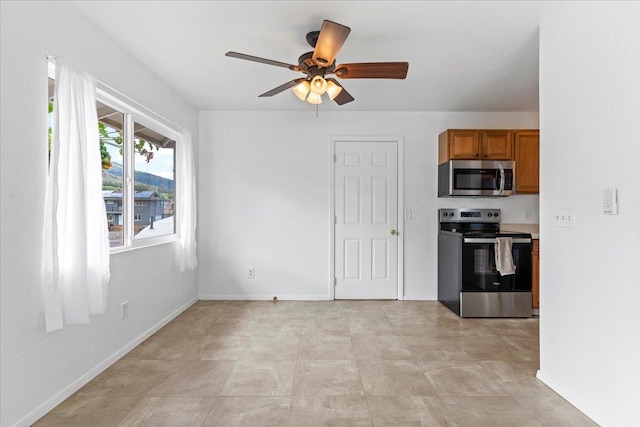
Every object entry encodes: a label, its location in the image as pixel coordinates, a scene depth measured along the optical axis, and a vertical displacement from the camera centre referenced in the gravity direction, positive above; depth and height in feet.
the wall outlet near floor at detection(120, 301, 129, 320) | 9.70 -2.48
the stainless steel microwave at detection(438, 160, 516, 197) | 14.48 +1.40
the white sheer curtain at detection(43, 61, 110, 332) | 6.93 +0.07
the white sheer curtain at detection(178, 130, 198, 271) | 13.64 +0.27
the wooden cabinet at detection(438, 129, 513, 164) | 14.60 +2.68
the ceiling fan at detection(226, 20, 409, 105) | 7.69 +3.32
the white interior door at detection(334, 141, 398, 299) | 15.90 -0.26
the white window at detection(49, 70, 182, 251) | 9.65 +1.33
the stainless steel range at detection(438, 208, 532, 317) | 13.43 -2.27
